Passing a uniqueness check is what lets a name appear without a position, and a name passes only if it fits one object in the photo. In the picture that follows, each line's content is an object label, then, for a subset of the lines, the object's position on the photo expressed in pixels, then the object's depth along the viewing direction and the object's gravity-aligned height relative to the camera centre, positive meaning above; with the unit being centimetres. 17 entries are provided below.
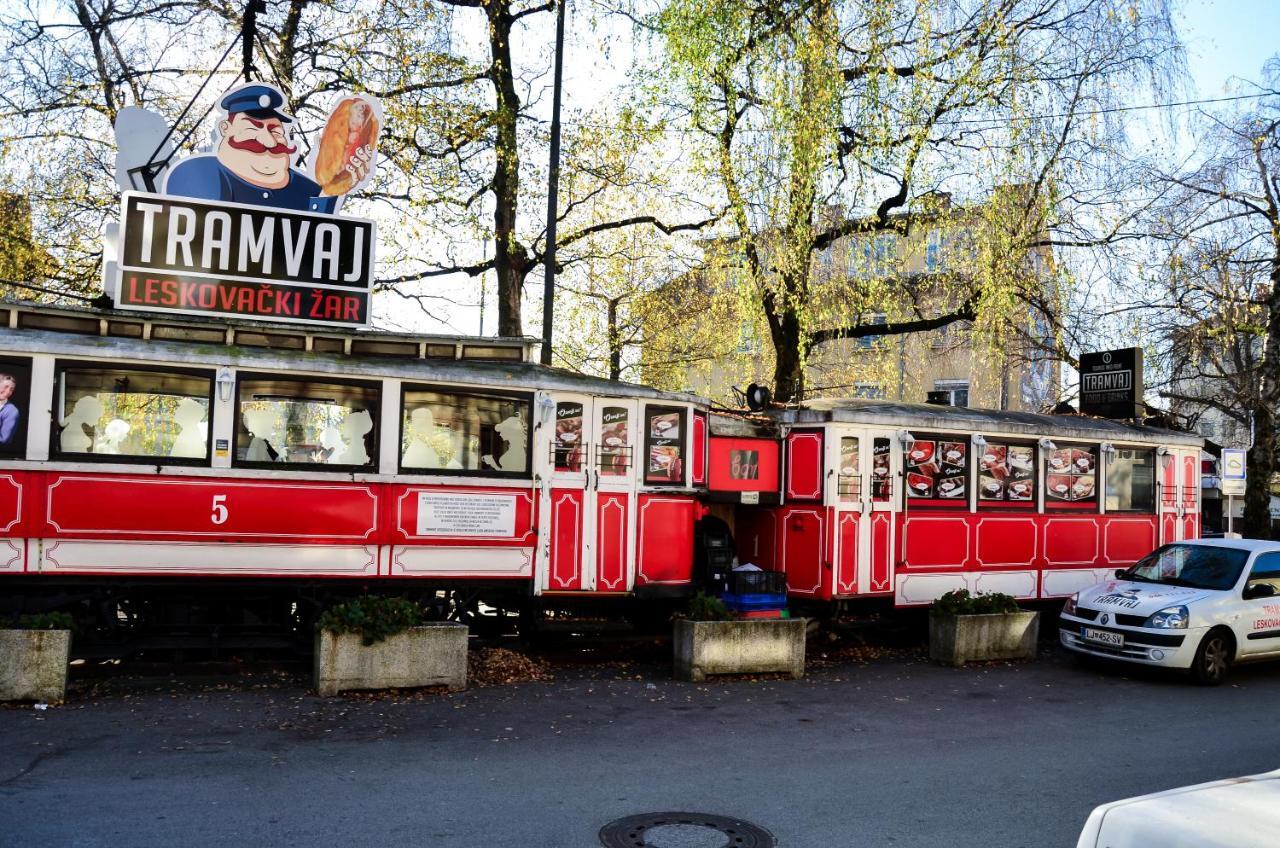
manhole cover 595 -210
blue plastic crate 1188 -143
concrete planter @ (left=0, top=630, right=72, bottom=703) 884 -178
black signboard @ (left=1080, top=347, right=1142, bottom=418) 1767 +176
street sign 1777 +39
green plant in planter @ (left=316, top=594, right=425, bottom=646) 966 -142
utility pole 1537 +360
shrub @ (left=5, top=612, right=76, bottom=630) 901 -144
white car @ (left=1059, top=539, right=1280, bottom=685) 1171 -145
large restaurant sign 1109 +250
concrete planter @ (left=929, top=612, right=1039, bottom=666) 1277 -193
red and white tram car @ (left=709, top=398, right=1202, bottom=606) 1330 -25
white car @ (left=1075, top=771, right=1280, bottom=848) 314 -103
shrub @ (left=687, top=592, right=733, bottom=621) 1127 -146
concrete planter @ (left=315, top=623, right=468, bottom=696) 962 -183
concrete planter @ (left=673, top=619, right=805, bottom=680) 1106 -185
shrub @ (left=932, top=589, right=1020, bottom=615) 1299 -153
